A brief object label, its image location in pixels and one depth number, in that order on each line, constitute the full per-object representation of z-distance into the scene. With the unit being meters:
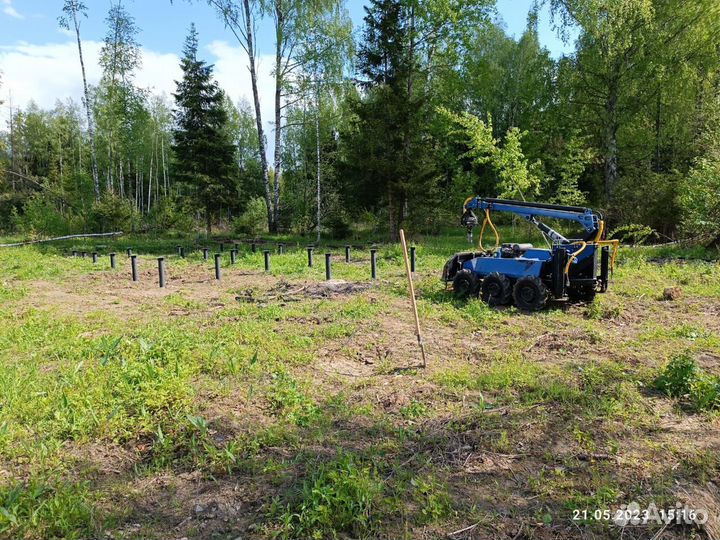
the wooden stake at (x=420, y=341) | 5.30
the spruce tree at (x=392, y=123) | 18.11
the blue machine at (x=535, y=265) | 7.57
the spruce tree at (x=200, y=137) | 22.42
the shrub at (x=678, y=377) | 4.31
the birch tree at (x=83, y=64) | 22.16
